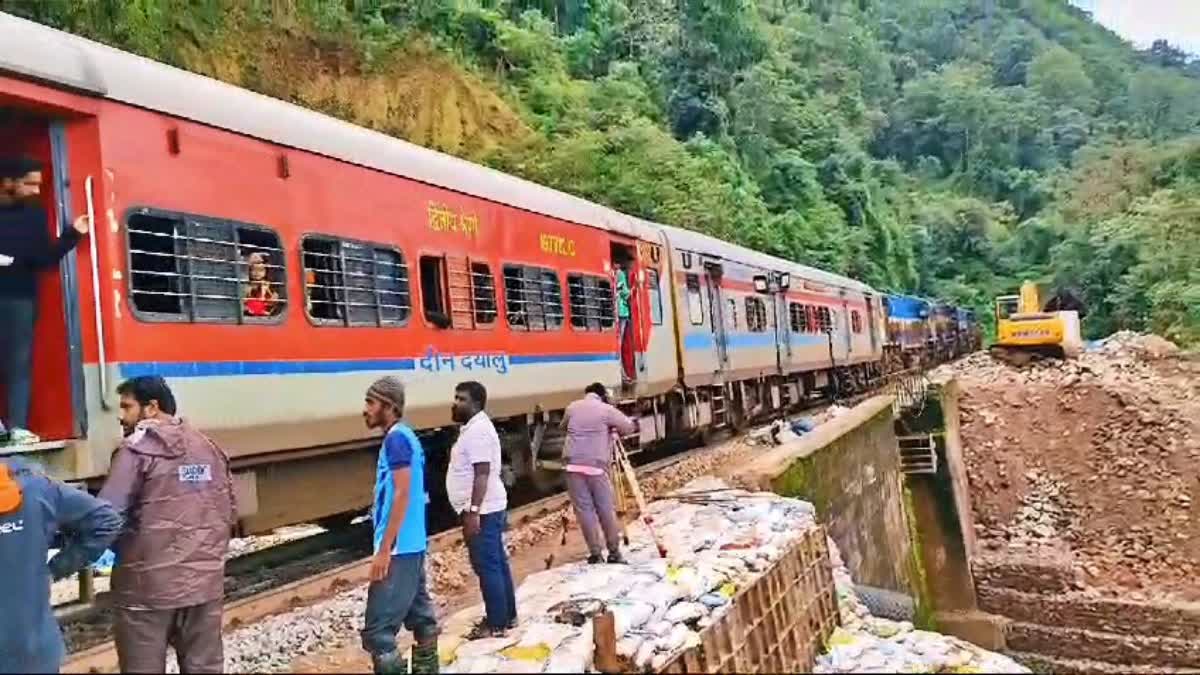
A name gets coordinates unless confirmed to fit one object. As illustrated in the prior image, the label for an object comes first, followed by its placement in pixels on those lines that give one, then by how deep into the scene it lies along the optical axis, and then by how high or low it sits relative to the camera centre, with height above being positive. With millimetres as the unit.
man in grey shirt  8570 -519
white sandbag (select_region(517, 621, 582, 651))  6152 -1277
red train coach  6559 +891
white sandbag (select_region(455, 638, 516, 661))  6156 -1293
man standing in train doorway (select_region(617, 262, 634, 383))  14414 +580
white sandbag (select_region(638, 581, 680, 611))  7241 -1317
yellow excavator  35312 +15
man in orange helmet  4723 -453
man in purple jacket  5070 -483
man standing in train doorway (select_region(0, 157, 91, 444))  6480 +865
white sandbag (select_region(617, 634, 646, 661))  6350 -1393
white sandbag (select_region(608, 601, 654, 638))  6742 -1323
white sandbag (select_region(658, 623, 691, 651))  6613 -1435
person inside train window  7738 +750
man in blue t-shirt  5777 -640
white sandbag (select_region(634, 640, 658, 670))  6344 -1441
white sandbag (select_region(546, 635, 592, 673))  5672 -1282
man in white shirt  6613 -600
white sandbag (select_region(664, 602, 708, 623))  7125 -1399
